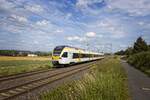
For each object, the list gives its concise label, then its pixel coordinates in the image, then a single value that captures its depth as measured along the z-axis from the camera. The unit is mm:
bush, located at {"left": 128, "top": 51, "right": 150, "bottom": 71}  13235
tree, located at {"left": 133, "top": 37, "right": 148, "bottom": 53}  26311
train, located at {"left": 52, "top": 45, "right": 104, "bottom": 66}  14703
